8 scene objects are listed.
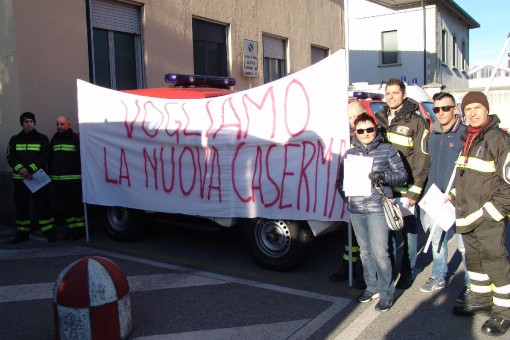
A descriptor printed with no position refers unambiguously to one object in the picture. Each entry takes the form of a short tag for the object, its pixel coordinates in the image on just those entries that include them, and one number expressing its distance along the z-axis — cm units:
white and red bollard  352
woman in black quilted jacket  413
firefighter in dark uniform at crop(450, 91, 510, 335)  370
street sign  1240
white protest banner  483
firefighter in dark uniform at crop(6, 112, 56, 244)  693
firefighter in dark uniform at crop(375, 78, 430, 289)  450
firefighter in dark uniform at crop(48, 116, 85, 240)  703
